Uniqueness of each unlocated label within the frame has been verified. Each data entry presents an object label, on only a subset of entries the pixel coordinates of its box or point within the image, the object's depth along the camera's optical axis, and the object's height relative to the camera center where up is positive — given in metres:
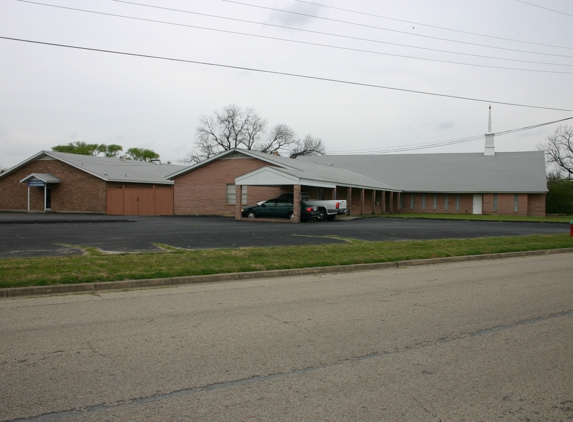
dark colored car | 33.28 -0.17
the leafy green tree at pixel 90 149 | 99.71 +11.66
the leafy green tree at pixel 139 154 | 115.81 +11.98
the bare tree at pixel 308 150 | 92.83 +10.25
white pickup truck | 34.28 +0.02
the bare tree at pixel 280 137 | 88.19 +11.82
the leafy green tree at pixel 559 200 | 55.12 +0.73
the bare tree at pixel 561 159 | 73.88 +6.83
